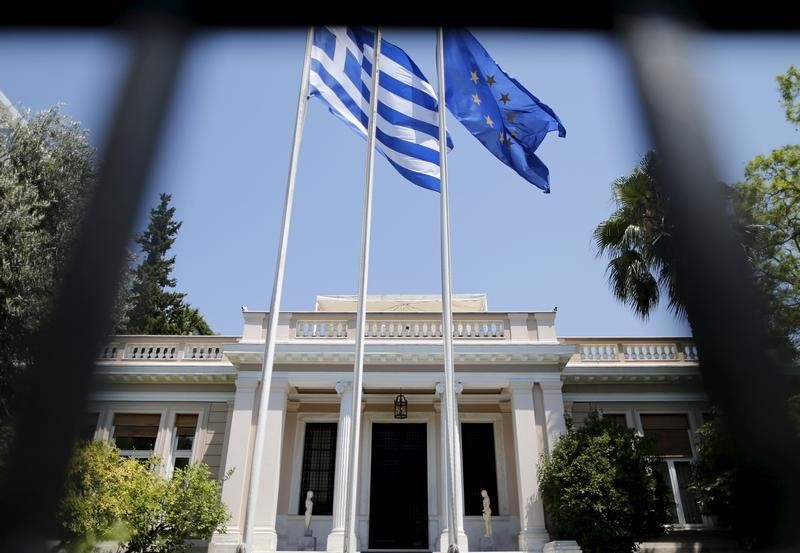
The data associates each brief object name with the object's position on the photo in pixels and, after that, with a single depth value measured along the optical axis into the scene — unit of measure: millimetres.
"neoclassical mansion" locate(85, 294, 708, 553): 16172
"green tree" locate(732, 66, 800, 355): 12312
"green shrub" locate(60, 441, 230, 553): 12008
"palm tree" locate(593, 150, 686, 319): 15445
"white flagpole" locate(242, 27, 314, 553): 7008
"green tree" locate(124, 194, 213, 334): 35628
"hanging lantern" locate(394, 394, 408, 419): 17141
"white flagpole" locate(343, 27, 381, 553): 7750
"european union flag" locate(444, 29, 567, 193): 9750
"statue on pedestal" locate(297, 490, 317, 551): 15695
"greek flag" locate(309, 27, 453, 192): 9891
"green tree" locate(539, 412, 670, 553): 13281
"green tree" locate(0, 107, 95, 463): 12508
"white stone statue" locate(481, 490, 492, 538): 15684
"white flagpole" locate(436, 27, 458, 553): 6922
